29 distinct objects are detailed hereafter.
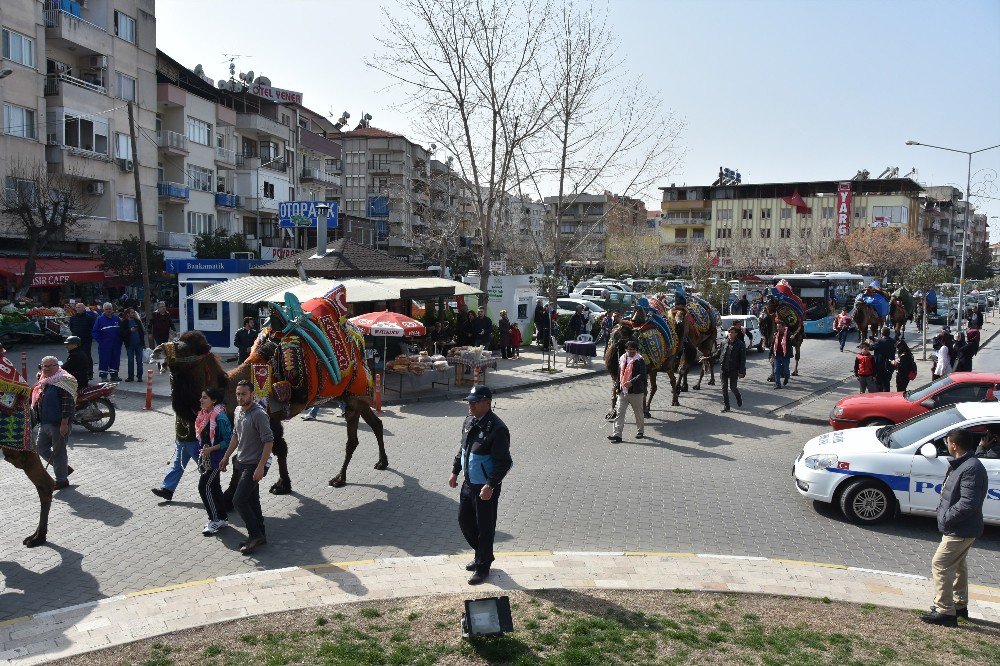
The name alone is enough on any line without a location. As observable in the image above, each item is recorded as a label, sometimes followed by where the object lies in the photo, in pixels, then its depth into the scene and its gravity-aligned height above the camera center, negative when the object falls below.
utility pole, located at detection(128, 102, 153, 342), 24.62 +0.45
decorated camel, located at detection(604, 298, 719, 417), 14.35 -1.19
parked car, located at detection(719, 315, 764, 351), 25.67 -1.49
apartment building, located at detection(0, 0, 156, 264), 32.81 +7.69
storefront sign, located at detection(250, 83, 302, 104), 54.53 +13.38
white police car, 8.66 -2.08
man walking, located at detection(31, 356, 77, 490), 9.20 -1.66
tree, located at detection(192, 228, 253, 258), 38.31 +1.37
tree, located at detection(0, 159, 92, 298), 29.48 +2.43
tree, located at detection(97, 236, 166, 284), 31.89 +0.44
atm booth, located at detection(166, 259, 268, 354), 22.27 -0.93
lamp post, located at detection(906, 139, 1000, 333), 27.23 +1.82
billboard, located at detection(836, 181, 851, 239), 76.19 +7.33
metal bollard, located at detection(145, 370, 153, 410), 15.12 -2.34
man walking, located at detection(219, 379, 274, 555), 7.52 -1.78
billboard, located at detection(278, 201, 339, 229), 29.99 +2.38
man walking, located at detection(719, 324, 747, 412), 15.87 -1.57
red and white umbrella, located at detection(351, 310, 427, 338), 16.09 -1.01
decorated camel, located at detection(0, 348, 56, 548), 7.51 -1.62
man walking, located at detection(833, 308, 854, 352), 27.05 -1.42
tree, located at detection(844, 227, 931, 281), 60.06 +2.52
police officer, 6.71 -1.66
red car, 11.84 -1.78
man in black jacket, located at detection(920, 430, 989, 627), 6.22 -1.90
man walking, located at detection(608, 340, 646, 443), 12.83 -1.68
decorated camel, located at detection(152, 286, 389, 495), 8.98 -1.13
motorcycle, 12.69 -2.23
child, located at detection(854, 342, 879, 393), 15.39 -1.68
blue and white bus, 32.75 -0.49
